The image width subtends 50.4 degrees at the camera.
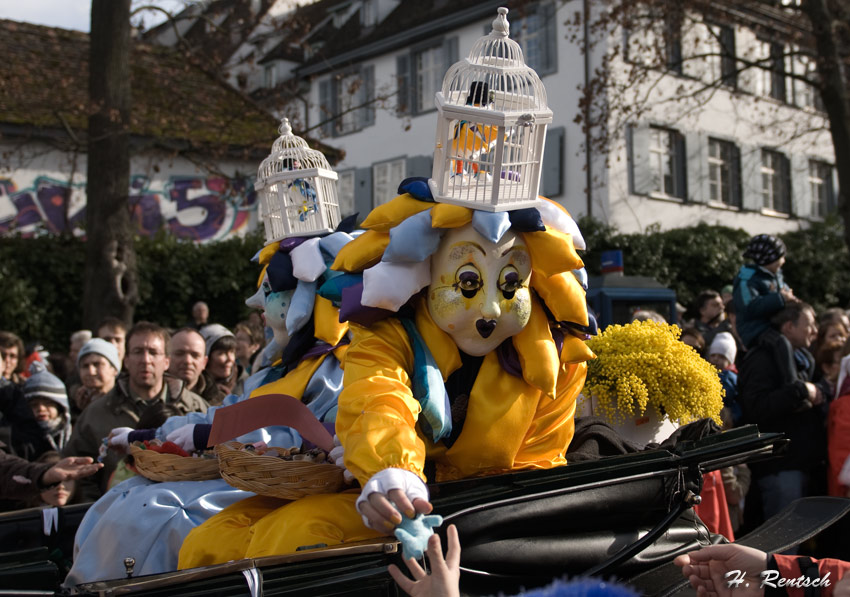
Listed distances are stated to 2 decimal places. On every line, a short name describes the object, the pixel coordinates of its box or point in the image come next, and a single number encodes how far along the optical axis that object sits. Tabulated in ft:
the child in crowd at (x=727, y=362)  20.30
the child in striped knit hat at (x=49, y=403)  18.57
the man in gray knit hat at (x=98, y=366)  19.88
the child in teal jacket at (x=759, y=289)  21.09
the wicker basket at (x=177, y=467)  11.56
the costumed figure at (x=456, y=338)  8.98
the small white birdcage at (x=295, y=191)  15.85
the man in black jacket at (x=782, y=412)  18.89
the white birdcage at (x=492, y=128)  9.40
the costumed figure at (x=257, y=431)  10.81
